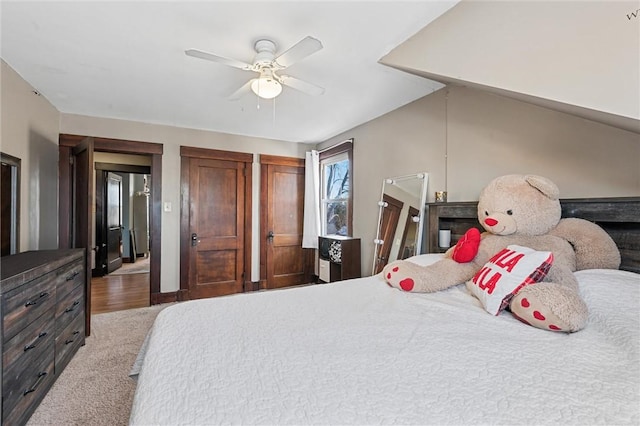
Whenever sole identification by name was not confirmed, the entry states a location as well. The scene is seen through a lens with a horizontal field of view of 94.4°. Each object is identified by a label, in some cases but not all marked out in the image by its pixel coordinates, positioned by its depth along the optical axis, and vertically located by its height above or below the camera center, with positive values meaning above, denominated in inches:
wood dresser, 60.3 -27.8
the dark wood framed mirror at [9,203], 86.2 +2.5
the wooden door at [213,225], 157.5 -7.3
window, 156.6 +13.0
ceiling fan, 64.7 +35.7
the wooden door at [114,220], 227.6 -7.3
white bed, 27.7 -18.5
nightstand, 141.0 -22.7
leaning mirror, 109.5 -2.4
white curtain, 178.1 +6.1
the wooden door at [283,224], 176.2 -7.3
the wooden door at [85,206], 108.3 +2.0
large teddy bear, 48.5 -7.4
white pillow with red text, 51.8 -11.3
